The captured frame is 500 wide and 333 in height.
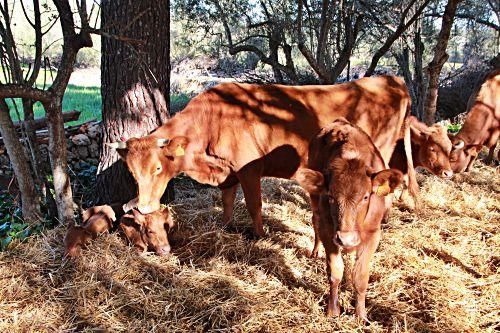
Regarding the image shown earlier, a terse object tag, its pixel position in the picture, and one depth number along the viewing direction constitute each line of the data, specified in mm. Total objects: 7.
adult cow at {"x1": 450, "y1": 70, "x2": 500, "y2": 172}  6879
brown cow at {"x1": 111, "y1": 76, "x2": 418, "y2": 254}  4312
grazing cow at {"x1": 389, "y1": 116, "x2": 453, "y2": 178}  5930
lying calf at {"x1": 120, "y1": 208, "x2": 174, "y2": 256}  4520
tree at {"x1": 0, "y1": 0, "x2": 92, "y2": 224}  4141
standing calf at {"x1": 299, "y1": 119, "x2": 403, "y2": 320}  2988
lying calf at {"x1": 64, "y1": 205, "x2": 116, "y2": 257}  4293
